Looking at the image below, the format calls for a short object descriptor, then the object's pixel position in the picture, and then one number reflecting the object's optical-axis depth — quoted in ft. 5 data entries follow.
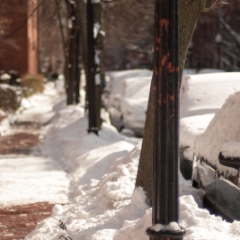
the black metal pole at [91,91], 69.94
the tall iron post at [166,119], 21.39
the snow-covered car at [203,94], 50.11
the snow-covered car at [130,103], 84.01
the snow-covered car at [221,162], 27.18
